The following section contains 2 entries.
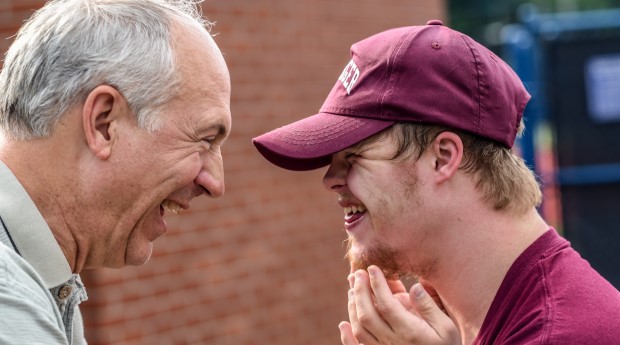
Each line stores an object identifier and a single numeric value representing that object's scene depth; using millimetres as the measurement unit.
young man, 2758
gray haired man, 2467
